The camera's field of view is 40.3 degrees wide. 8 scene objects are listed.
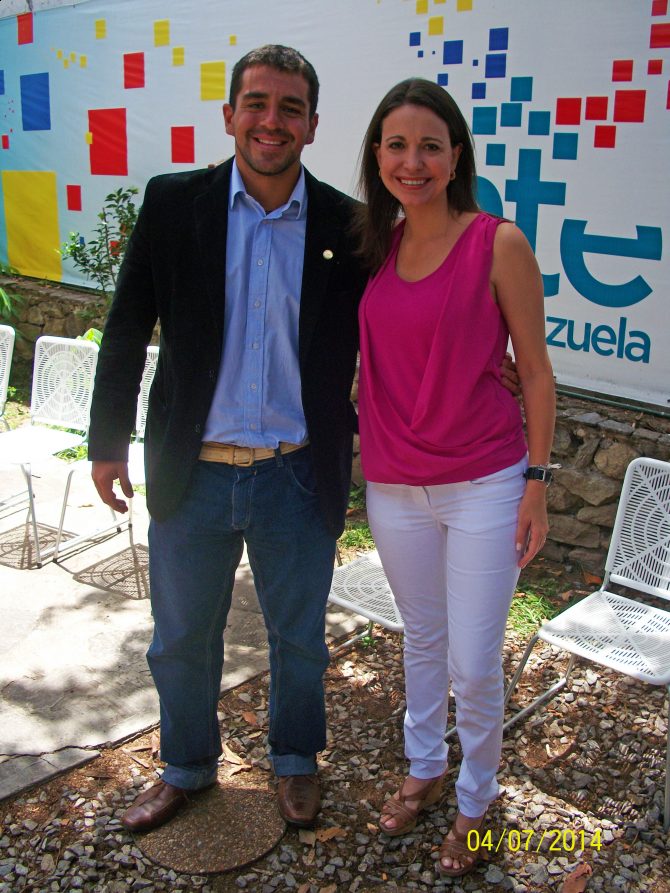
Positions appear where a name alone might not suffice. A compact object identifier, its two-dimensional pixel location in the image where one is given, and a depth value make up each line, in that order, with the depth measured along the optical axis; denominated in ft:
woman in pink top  7.49
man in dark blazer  8.07
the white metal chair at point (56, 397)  16.02
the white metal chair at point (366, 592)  10.92
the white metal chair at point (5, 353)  17.60
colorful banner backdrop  13.39
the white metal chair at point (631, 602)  10.19
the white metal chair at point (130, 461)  15.60
